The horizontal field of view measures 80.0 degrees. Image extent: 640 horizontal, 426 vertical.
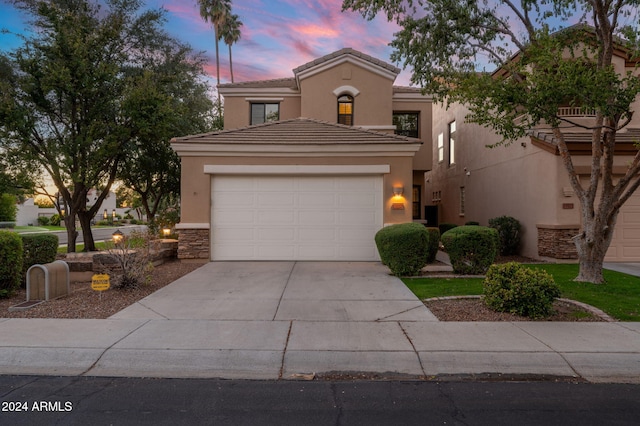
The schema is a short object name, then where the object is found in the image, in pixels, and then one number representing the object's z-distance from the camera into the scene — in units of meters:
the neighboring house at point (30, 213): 57.69
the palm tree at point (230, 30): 38.38
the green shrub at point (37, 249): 8.23
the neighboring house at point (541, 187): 12.09
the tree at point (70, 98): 12.78
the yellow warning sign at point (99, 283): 7.02
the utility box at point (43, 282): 7.11
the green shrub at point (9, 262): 7.21
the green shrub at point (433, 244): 11.51
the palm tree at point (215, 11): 36.28
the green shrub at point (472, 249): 9.53
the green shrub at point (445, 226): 17.19
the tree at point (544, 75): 6.66
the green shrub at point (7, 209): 44.88
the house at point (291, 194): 11.66
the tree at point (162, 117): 13.72
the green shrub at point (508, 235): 13.82
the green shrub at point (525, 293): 6.14
